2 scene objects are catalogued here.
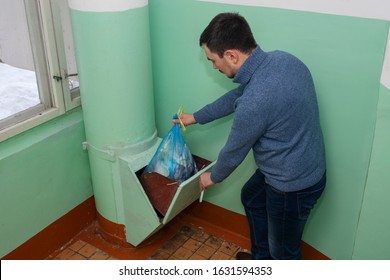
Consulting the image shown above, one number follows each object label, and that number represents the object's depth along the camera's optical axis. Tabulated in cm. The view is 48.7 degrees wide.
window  220
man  171
